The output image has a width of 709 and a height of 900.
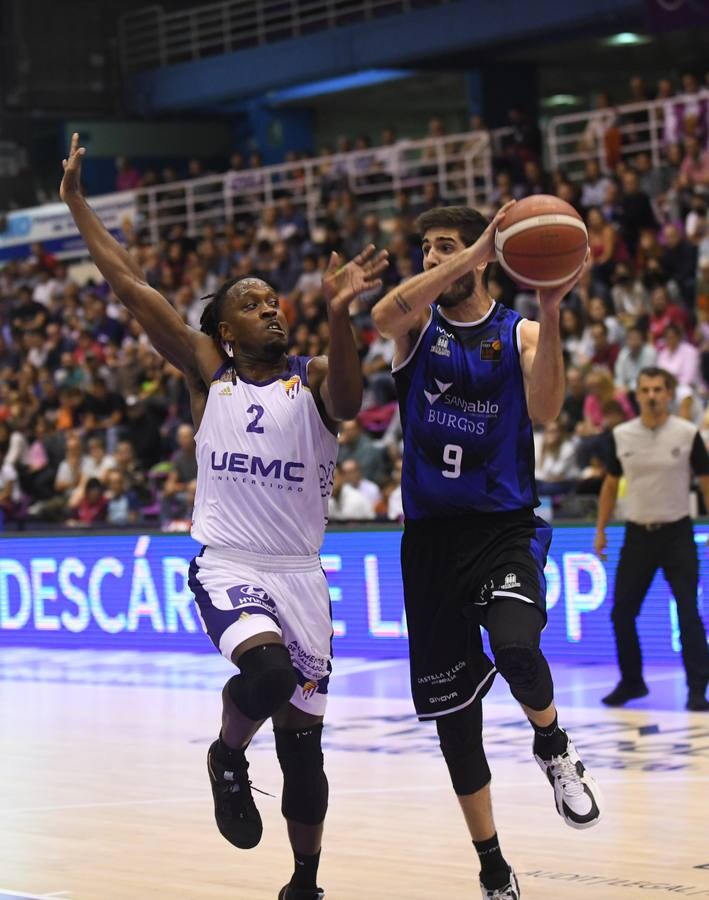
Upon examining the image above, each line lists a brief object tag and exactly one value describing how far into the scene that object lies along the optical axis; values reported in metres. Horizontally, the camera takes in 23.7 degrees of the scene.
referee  10.57
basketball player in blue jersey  5.64
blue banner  12.68
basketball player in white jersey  5.68
